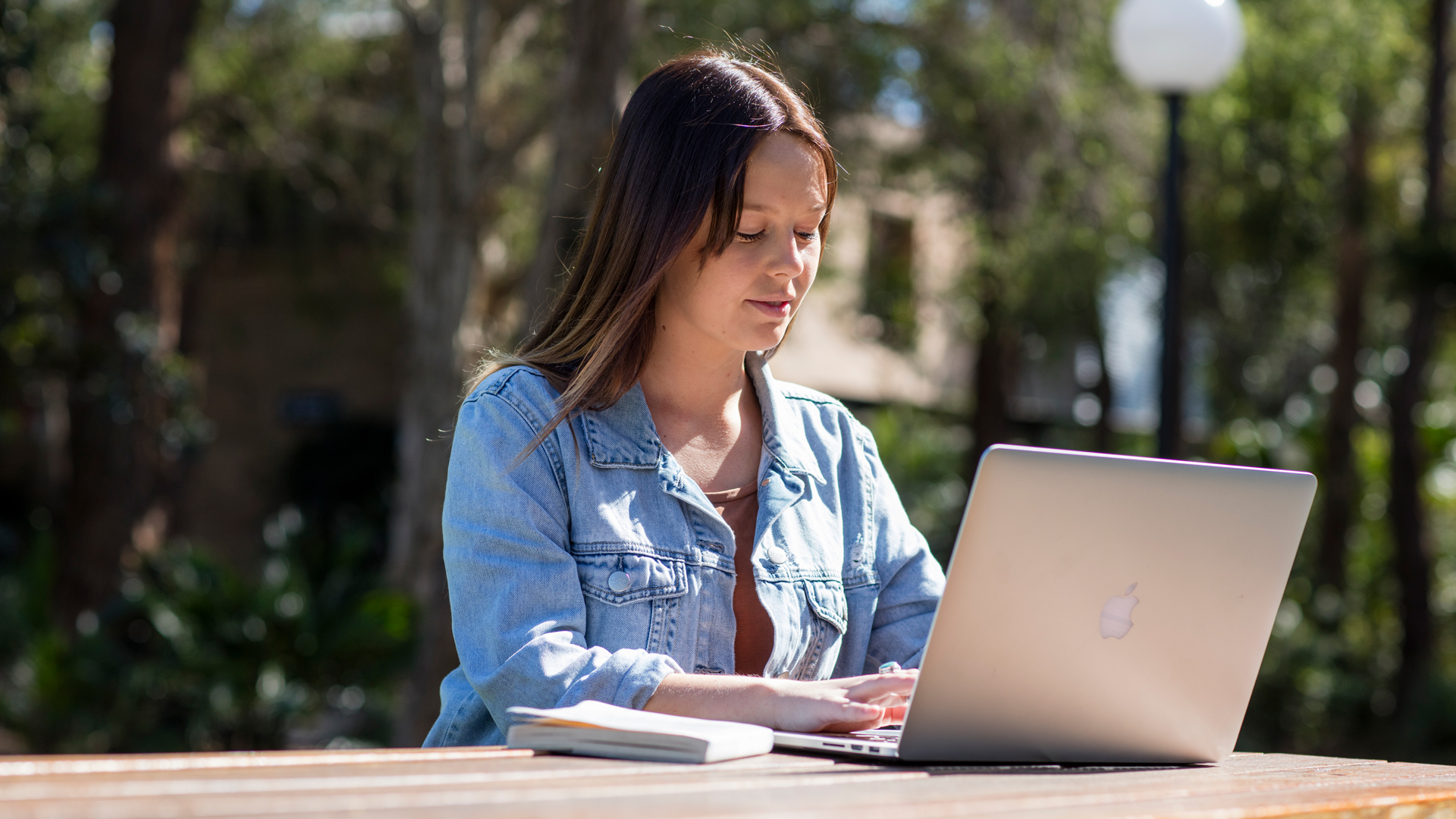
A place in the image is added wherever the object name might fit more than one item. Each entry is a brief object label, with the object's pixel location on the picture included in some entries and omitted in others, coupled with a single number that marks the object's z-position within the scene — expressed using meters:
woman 1.90
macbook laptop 1.58
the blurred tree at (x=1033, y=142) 8.45
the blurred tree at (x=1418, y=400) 8.81
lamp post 5.54
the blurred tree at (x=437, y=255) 7.70
